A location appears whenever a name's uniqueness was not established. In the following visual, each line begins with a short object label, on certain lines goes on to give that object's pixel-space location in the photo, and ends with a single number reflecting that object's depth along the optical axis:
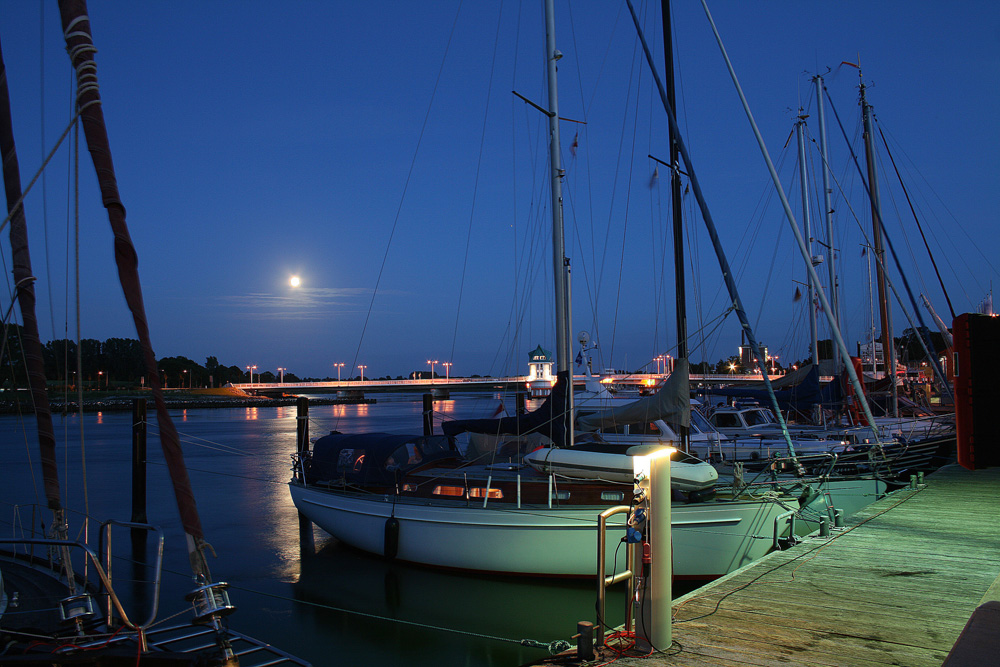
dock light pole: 4.60
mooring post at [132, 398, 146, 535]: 17.11
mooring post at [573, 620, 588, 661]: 4.49
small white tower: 73.25
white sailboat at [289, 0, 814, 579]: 10.12
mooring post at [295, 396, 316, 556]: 15.71
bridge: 102.12
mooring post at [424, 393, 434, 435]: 19.70
